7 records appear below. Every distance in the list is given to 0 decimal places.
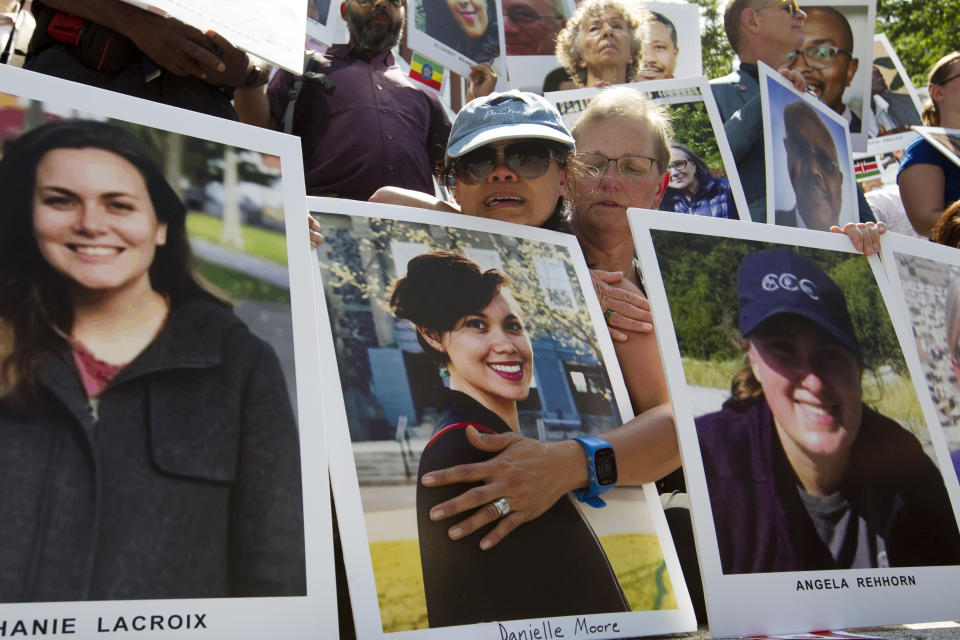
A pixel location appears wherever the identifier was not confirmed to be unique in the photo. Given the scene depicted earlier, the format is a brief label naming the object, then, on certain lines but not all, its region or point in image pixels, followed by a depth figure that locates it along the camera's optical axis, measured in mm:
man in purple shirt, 3025
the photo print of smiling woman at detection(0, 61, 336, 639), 1413
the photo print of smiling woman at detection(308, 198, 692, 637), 1703
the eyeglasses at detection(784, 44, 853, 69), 4363
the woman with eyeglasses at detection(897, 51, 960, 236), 3727
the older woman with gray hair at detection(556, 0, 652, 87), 3766
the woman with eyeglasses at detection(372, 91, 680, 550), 1951
